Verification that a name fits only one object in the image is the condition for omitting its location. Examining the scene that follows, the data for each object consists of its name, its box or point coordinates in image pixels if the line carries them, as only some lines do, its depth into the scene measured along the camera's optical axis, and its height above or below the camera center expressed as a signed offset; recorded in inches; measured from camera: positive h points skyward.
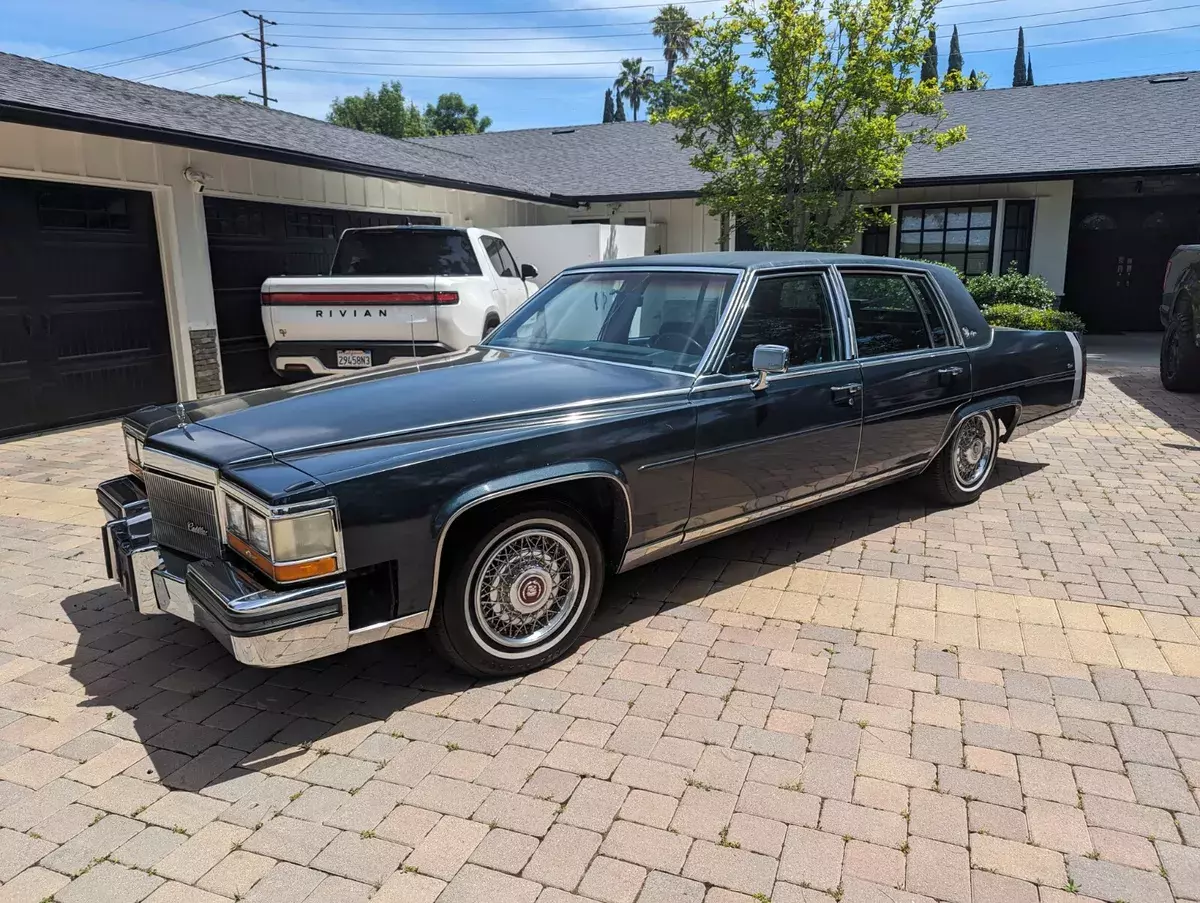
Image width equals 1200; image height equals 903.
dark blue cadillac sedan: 117.0 -29.6
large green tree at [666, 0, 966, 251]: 503.2 +91.6
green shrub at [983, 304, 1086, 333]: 566.9 -36.8
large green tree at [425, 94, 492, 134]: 2645.2 +469.2
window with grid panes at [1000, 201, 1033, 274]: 665.8 +20.6
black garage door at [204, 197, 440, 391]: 416.8 +6.5
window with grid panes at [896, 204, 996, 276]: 677.3 +22.7
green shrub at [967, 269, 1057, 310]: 624.1 -20.9
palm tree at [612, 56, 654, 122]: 2748.5 +588.0
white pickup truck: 329.1 -17.6
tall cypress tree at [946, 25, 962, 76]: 2191.2 +520.1
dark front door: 713.0 +5.3
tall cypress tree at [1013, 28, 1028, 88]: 2178.9 +501.5
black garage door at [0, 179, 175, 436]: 324.8 -12.6
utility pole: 2027.6 +539.2
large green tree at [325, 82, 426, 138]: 2367.1 +425.8
